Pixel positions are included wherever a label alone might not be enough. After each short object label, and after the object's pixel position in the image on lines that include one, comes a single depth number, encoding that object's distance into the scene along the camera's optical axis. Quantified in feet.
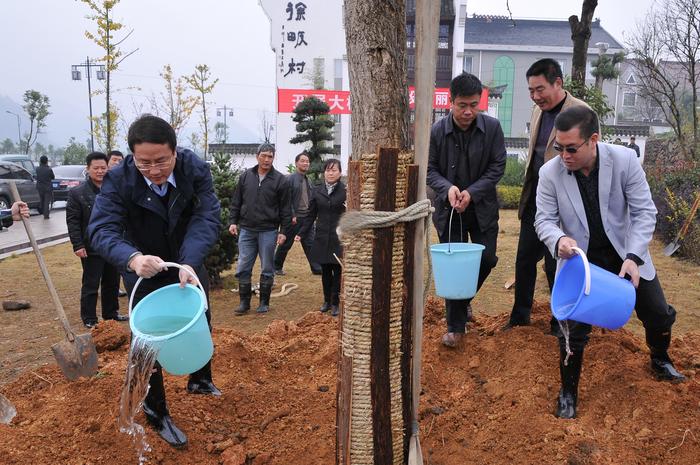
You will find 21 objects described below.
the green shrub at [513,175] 69.09
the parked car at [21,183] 52.29
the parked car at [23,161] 67.92
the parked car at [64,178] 64.58
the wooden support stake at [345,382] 7.29
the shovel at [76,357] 12.75
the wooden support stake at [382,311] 7.17
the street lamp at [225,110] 188.57
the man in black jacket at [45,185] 51.17
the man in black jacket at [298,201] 26.27
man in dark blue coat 8.98
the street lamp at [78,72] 101.11
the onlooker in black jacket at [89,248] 18.40
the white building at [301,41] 77.97
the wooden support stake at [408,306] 7.40
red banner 70.03
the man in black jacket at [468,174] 12.75
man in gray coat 9.44
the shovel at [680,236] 26.66
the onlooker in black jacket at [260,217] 20.06
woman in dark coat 19.92
